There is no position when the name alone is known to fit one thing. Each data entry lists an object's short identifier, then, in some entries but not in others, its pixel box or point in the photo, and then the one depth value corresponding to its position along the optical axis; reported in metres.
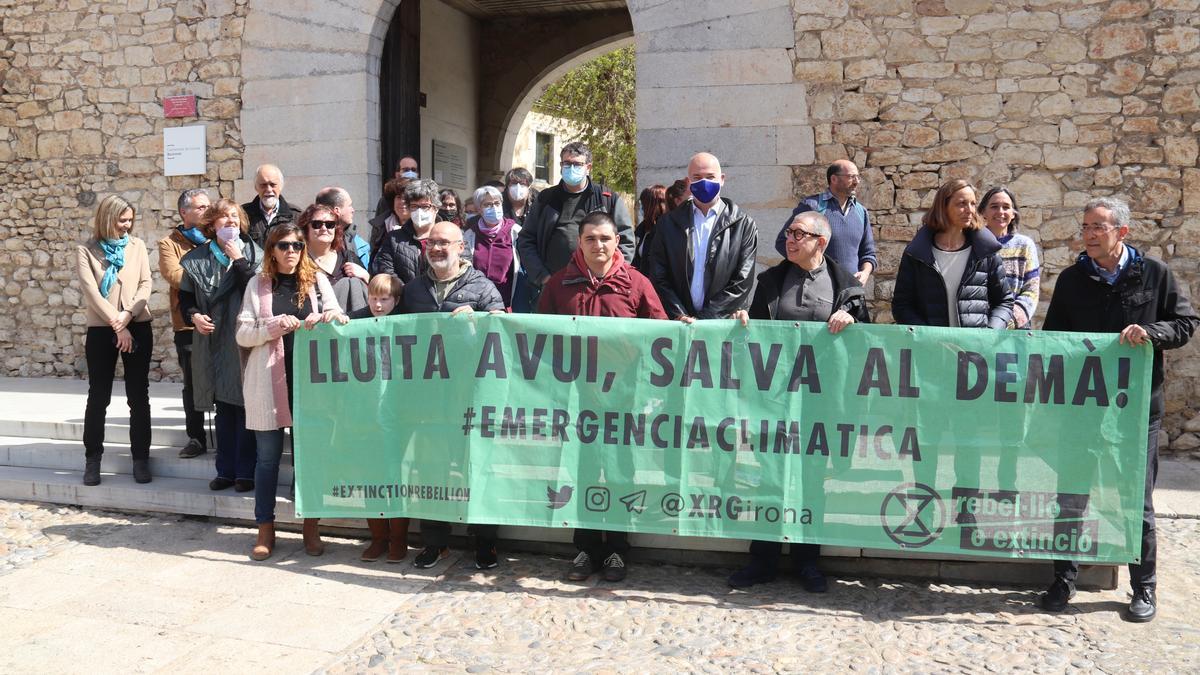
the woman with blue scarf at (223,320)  5.14
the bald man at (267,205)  5.81
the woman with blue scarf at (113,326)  5.54
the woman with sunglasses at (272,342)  4.65
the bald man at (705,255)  4.82
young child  4.69
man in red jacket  4.35
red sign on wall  8.71
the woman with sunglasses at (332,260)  4.93
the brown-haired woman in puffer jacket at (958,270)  4.42
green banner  4.01
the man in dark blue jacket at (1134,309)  3.93
